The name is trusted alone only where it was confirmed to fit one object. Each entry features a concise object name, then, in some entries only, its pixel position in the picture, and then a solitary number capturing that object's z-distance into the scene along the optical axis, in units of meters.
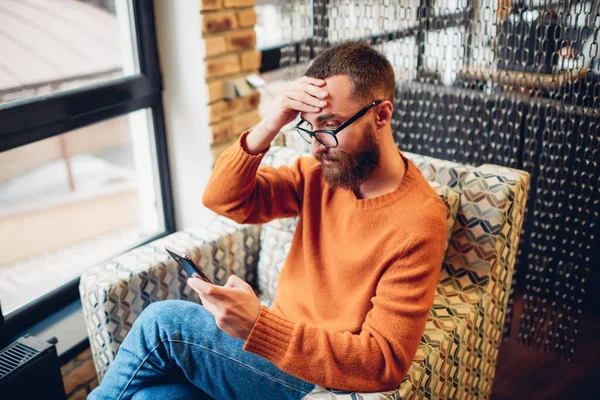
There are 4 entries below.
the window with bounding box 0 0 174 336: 1.71
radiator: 1.40
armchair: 1.45
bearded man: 1.18
